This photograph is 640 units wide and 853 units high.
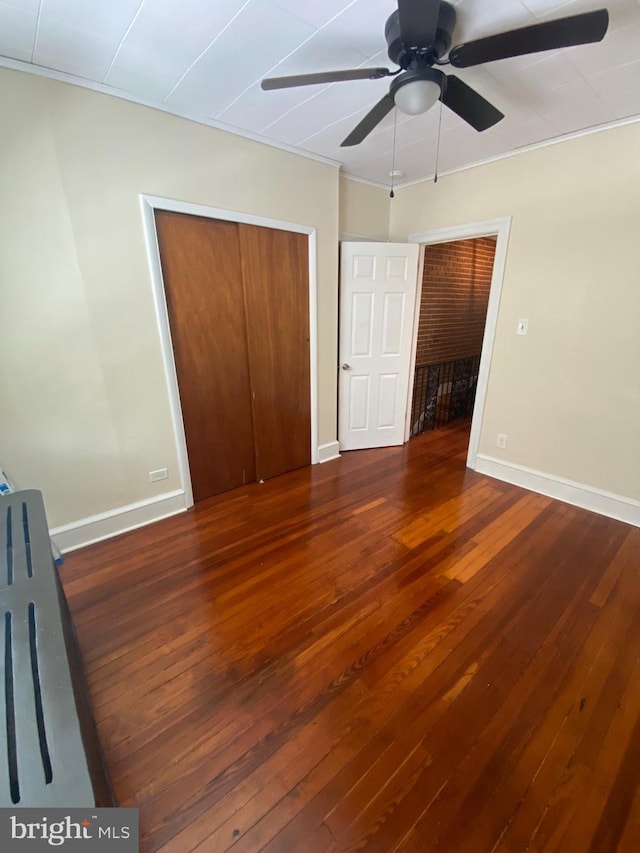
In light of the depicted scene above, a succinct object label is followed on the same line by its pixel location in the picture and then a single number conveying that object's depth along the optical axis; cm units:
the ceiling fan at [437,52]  117
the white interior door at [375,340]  325
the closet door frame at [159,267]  214
